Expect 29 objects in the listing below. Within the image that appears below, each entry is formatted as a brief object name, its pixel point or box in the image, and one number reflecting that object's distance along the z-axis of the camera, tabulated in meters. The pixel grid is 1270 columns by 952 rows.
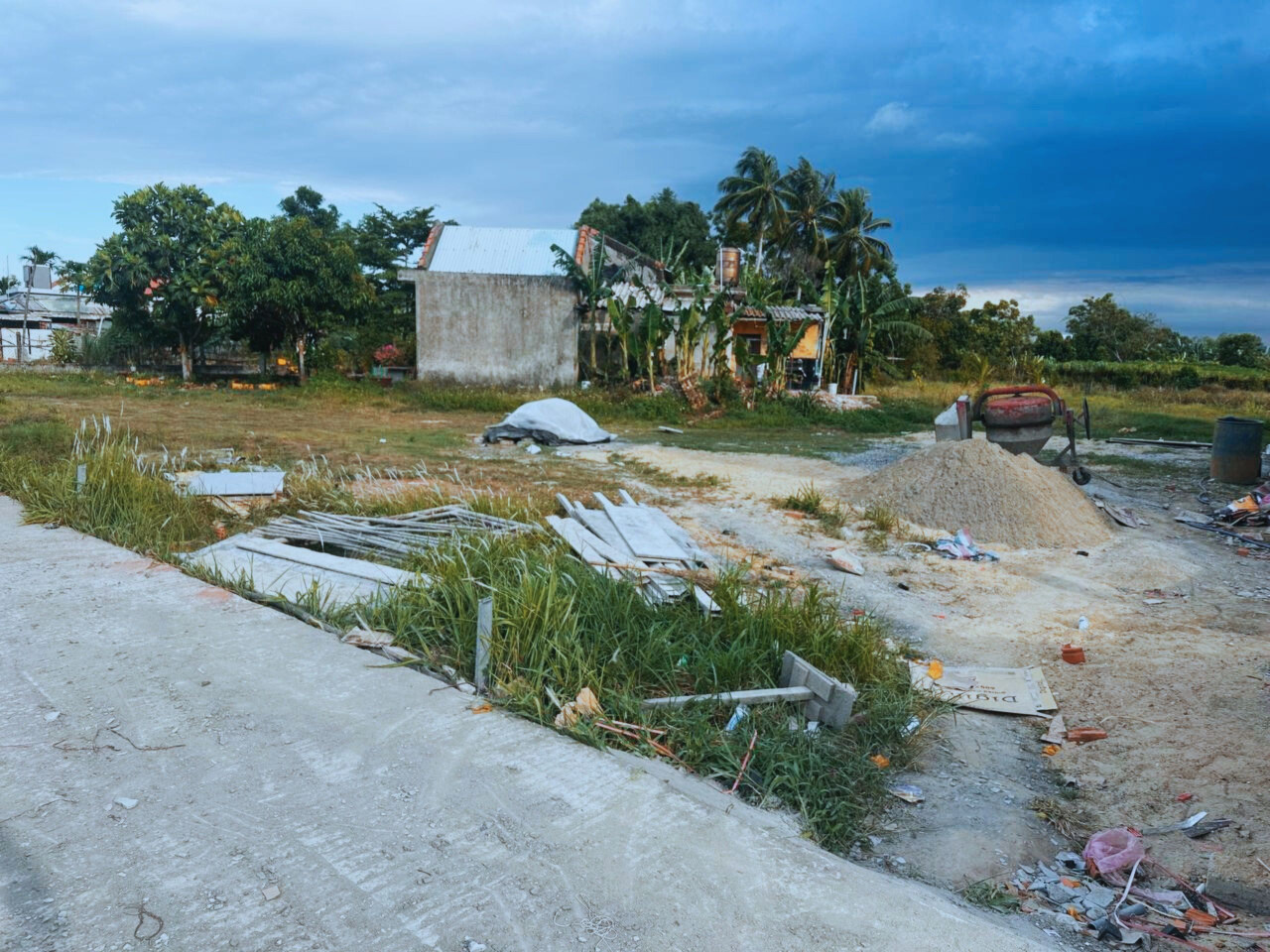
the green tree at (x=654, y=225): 36.78
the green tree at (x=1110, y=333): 40.00
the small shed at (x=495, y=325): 22.48
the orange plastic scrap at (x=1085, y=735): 4.34
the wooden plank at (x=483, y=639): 3.95
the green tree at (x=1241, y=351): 37.88
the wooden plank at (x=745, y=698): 3.88
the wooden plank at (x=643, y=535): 6.33
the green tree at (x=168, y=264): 22.64
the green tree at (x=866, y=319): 25.14
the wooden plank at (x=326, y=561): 5.52
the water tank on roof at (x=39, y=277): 37.50
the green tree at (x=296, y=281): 22.11
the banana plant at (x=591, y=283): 21.80
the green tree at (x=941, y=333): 31.50
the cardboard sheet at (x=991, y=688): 4.68
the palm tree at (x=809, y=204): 37.59
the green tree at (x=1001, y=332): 33.59
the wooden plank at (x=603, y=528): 6.27
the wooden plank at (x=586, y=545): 5.69
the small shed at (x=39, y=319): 30.16
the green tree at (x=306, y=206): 36.50
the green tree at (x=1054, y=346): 38.28
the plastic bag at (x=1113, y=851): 3.21
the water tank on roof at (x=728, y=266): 26.75
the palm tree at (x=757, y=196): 36.66
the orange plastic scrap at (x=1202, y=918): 2.85
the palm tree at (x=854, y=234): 37.12
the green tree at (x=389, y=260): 29.14
